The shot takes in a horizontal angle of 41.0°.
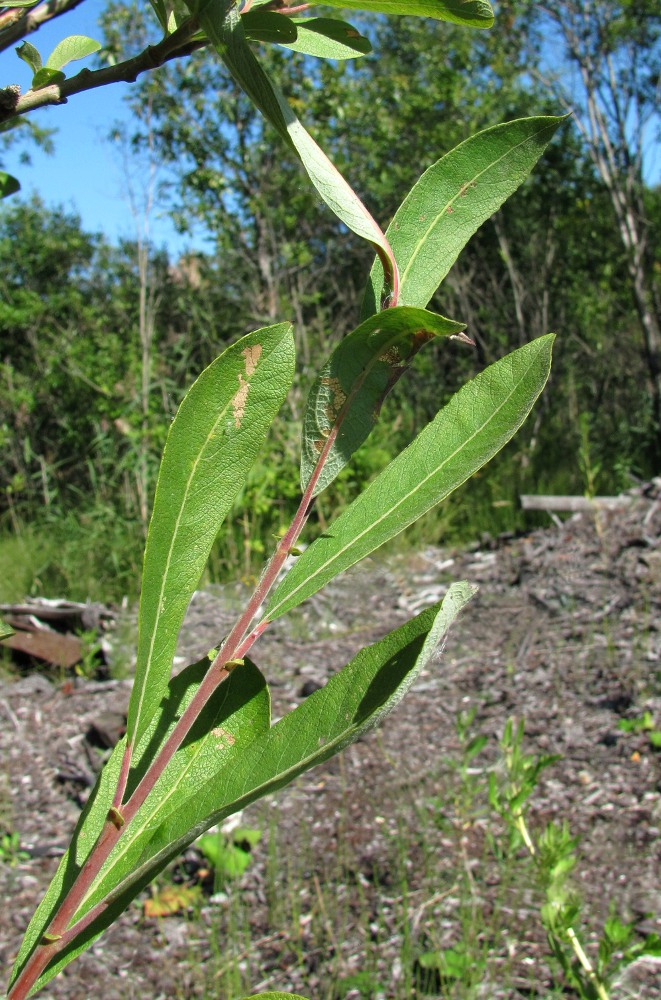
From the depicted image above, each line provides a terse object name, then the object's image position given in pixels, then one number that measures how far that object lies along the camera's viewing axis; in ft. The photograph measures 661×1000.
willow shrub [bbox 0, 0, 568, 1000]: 1.12
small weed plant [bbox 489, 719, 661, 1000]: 3.91
